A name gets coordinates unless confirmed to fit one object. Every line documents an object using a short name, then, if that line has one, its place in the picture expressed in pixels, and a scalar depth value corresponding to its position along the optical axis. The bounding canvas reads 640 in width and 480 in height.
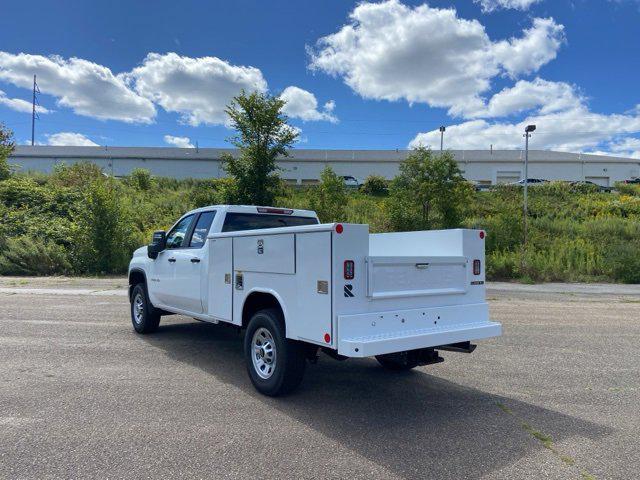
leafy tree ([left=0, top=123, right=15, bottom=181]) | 34.66
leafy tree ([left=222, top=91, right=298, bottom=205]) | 19.30
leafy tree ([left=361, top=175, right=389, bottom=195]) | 45.44
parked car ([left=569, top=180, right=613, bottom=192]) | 47.16
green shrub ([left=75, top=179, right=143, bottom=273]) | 20.77
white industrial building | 60.75
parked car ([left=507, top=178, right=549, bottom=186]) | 53.68
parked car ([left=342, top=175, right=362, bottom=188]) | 55.78
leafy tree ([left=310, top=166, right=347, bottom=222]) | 23.55
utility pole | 81.47
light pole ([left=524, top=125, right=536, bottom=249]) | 21.50
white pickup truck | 4.50
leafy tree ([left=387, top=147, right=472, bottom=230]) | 22.62
